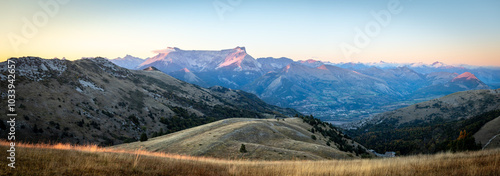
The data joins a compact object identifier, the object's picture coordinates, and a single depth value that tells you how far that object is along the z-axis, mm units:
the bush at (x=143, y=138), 64125
